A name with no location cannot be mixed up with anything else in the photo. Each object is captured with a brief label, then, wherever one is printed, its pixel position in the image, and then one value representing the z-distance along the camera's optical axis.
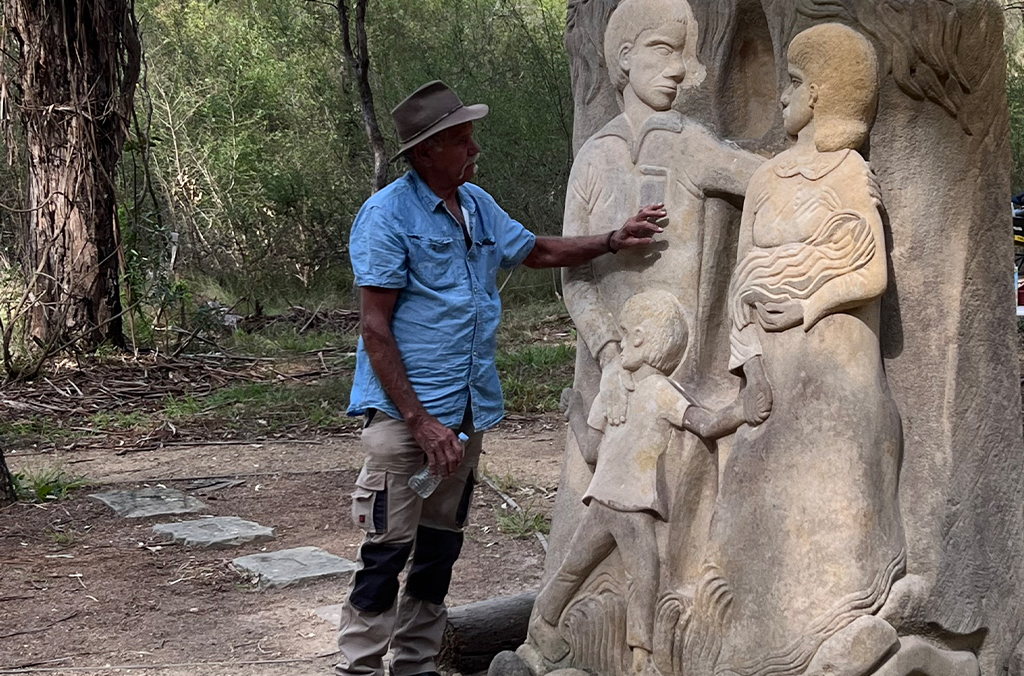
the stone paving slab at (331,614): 4.50
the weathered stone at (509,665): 3.49
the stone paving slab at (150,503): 5.93
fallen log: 4.05
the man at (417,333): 3.45
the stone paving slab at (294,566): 4.94
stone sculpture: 3.03
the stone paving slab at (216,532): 5.49
